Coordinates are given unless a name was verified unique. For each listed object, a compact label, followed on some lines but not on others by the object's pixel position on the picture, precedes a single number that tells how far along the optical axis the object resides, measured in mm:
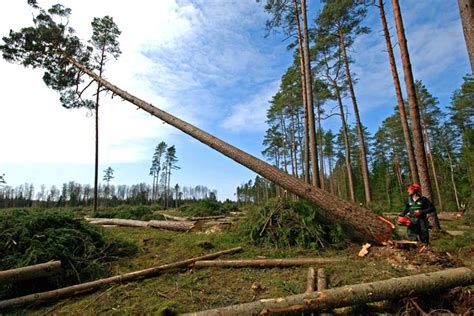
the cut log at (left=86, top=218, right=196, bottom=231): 8688
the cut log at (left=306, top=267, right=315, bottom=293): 3188
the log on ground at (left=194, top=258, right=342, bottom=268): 4493
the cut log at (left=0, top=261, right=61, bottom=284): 3638
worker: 5402
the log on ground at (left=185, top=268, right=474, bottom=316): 2592
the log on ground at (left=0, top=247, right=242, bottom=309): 3535
